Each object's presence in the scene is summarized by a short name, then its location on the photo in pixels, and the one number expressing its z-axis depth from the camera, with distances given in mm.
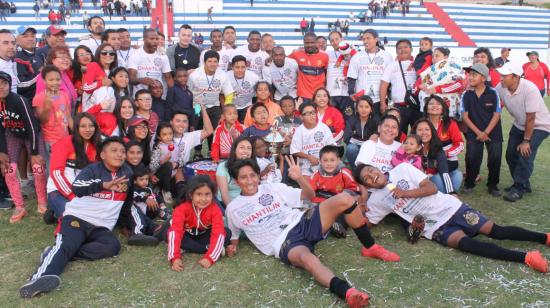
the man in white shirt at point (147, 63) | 6656
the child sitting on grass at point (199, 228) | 4082
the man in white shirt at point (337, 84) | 7715
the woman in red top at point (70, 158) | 4703
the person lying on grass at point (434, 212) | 4086
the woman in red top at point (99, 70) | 5738
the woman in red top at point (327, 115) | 6449
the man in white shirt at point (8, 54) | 5793
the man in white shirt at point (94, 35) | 6840
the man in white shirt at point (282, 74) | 7594
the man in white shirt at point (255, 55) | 7922
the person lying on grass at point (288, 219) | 3885
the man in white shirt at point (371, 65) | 7180
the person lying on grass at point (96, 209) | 4129
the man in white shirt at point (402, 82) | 6895
